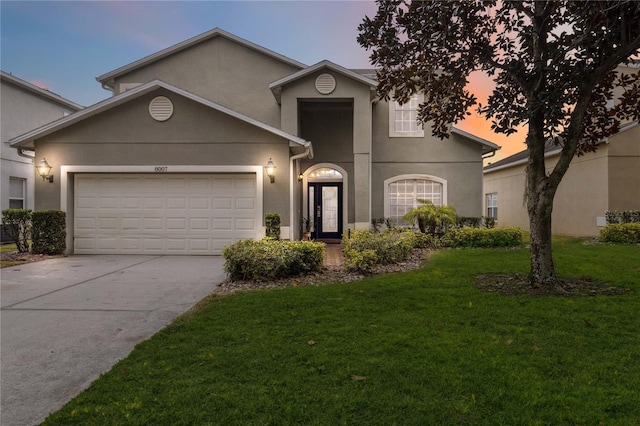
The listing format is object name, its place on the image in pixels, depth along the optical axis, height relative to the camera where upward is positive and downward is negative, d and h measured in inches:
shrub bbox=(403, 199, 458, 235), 464.1 -0.5
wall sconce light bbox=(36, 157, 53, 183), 423.5 +52.9
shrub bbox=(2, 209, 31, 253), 412.2 -9.4
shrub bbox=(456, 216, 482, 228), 528.1 -9.0
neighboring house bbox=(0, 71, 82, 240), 577.3 +149.0
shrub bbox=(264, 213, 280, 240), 410.6 -9.8
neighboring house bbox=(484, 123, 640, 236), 518.8 +44.3
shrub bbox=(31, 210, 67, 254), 414.3 -16.0
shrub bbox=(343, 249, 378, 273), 300.9 -36.2
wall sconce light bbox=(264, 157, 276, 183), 420.5 +51.6
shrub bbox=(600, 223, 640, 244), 448.1 -21.4
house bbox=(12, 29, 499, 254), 427.8 +50.1
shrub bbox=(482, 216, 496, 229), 533.2 -10.6
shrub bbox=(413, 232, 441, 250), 443.5 -30.8
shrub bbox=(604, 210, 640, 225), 492.1 -1.1
